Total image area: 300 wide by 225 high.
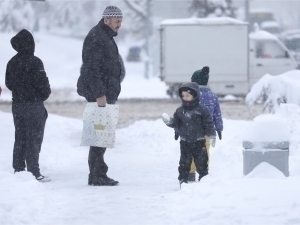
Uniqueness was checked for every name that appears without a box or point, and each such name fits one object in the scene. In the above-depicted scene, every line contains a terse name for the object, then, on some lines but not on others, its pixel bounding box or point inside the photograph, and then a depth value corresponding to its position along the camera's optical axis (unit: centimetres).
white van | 5716
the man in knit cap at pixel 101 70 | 1974
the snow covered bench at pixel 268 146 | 1752
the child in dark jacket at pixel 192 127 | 1942
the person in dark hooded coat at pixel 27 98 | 2108
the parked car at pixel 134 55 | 12569
